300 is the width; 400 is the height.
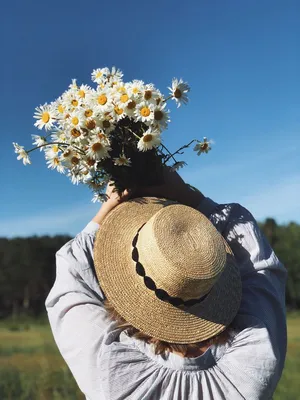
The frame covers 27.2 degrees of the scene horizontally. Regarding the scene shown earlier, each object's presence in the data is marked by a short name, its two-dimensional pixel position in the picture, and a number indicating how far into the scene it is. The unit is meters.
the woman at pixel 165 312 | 1.67
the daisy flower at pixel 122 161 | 1.93
